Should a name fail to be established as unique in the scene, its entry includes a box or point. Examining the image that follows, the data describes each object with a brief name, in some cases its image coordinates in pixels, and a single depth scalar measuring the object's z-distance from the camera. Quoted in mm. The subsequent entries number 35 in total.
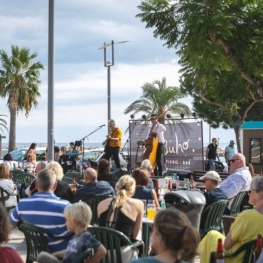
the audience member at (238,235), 4707
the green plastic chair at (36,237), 5191
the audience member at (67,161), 20719
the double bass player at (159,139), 15609
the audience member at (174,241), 3207
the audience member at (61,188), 7480
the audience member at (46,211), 5312
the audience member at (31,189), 7878
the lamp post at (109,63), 23861
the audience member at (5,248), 3538
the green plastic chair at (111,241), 4871
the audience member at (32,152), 18078
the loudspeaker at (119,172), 14271
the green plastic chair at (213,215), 6980
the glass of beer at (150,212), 6527
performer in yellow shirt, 15594
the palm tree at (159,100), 45781
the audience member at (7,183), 9102
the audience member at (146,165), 9602
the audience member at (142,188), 7066
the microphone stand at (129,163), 19142
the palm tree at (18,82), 35688
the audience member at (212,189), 7219
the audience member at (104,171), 8992
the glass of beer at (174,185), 9262
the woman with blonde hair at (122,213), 5586
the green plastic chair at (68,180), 11102
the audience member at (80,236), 4562
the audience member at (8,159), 16053
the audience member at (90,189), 7555
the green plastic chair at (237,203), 8062
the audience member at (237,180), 8656
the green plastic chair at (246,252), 4547
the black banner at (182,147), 17062
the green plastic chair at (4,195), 8938
